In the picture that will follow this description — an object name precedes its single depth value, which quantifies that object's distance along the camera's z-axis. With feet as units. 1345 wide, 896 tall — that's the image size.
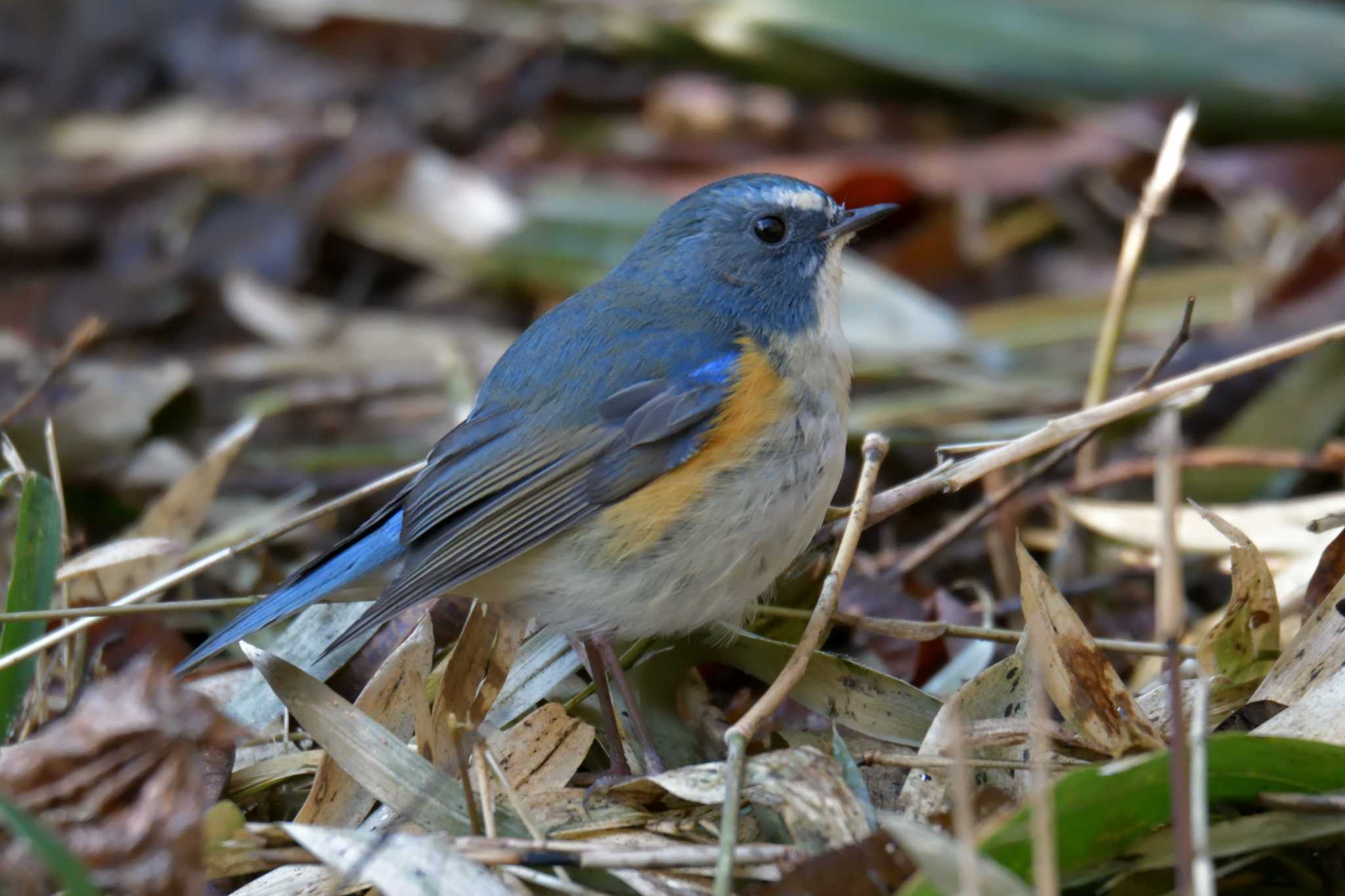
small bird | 16.62
